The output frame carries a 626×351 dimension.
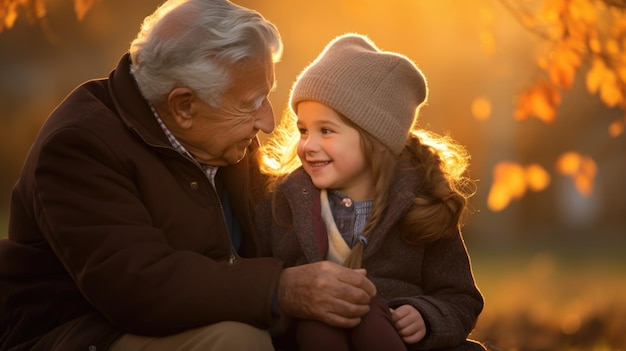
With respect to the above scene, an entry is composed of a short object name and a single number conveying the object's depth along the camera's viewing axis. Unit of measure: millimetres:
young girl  3502
